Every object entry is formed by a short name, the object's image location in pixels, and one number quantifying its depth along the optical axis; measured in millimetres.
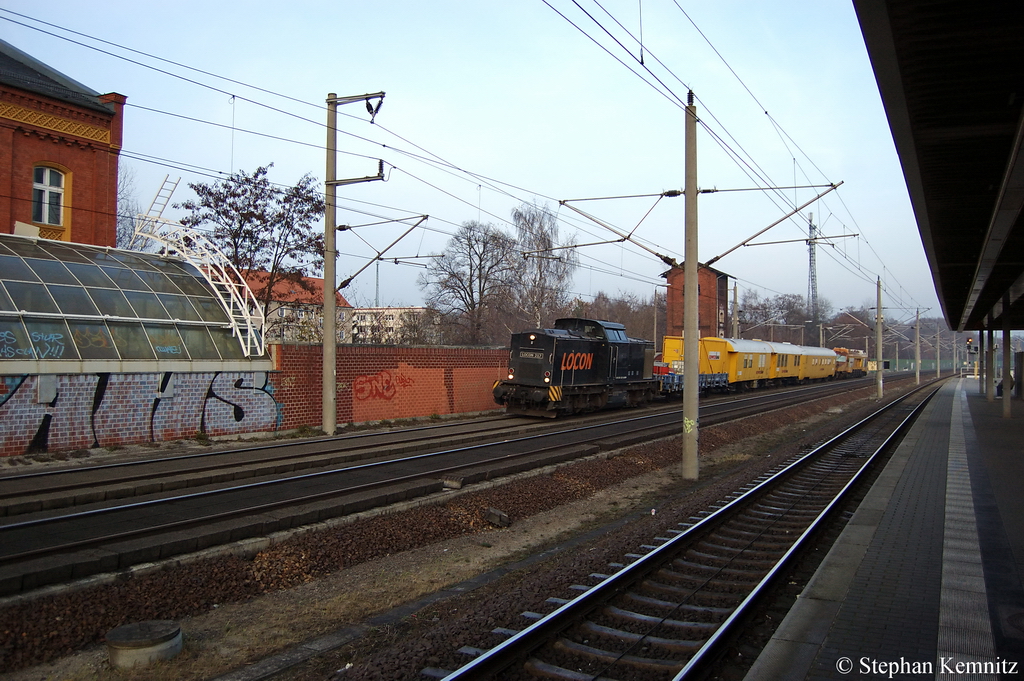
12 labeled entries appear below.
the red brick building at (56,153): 21766
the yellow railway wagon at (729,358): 36562
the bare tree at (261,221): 23609
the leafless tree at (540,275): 44938
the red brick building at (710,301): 70875
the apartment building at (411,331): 41594
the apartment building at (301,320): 24852
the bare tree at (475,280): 43562
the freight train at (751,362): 36906
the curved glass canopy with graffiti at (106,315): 14406
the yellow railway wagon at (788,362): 46938
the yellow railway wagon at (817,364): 53288
